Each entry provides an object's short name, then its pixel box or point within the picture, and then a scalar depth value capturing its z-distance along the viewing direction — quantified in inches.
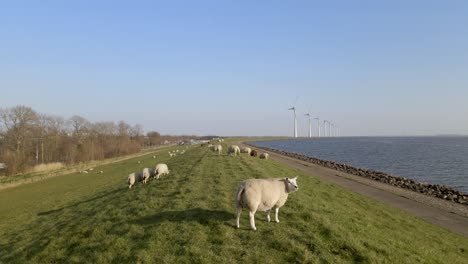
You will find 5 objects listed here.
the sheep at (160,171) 1141.4
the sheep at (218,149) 2023.5
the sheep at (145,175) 1094.4
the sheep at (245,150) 2095.7
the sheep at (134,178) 1069.1
